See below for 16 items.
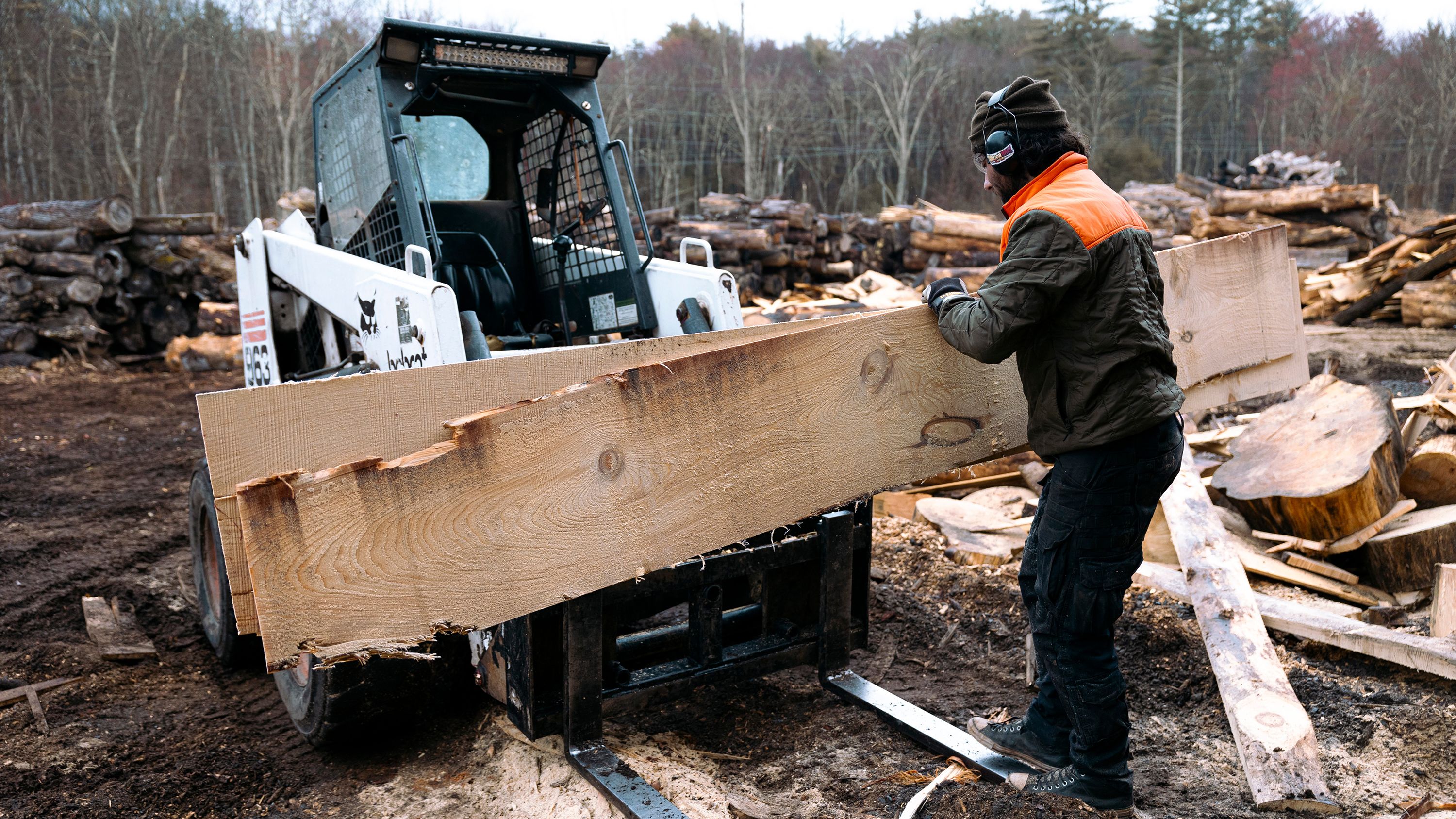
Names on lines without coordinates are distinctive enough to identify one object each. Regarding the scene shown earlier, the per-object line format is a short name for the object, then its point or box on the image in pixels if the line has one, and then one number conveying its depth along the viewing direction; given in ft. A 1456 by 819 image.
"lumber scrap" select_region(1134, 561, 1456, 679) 11.80
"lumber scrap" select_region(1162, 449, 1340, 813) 9.70
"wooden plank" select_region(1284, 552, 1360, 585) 15.05
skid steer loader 10.46
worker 8.44
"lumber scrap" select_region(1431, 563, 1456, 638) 12.41
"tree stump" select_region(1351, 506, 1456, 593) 14.49
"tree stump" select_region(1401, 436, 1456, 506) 16.20
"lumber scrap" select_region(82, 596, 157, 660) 14.90
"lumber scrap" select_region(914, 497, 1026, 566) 17.16
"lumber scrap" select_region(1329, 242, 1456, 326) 41.91
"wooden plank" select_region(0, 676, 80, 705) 12.96
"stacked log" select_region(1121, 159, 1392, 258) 54.49
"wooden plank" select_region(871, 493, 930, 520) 19.90
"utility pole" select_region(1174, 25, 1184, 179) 124.98
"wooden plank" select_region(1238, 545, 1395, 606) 14.73
